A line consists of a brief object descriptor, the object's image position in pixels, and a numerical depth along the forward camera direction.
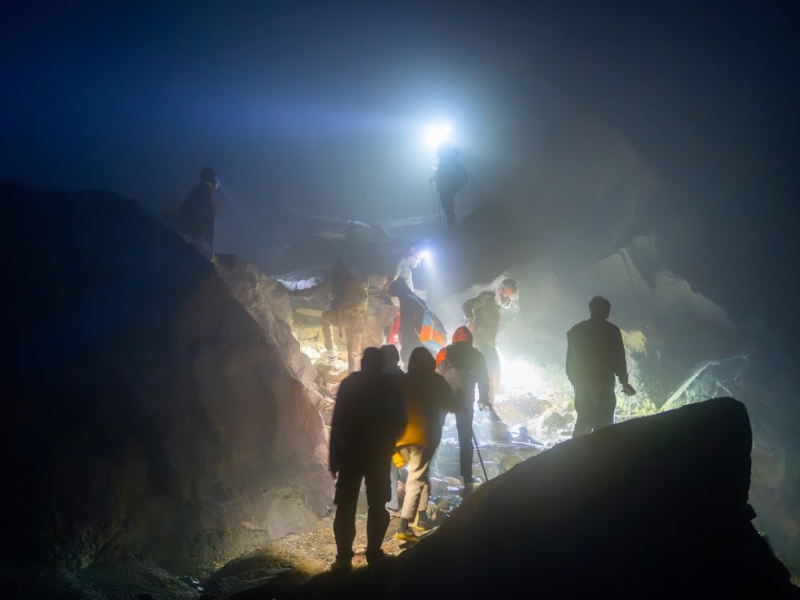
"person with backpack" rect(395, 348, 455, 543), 4.50
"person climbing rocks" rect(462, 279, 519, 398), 10.59
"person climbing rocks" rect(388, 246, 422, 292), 16.64
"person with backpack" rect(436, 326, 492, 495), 6.04
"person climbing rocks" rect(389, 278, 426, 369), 10.27
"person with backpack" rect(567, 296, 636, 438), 5.52
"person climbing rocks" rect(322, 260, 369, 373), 11.54
